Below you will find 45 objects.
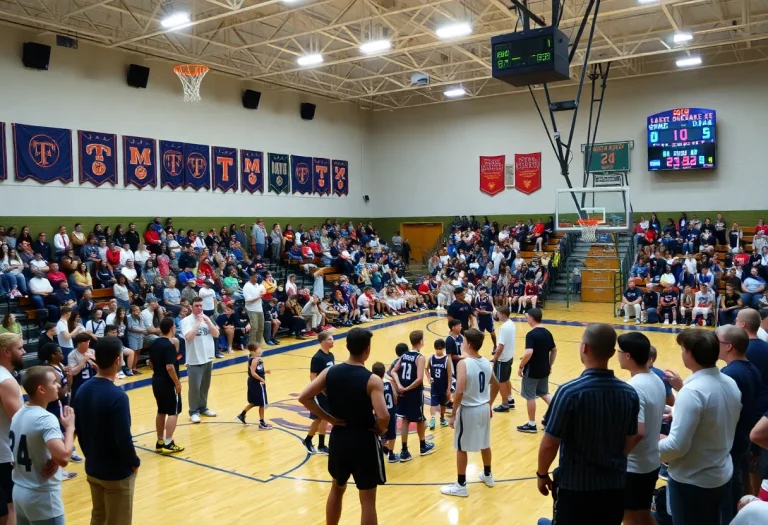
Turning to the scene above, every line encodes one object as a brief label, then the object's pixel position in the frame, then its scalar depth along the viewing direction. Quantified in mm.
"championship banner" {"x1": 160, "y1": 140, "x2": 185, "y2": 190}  20094
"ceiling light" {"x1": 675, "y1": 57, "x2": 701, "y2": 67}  20370
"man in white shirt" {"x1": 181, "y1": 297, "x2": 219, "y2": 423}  8586
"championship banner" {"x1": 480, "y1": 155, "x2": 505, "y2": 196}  26812
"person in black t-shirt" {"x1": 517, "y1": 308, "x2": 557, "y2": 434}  7887
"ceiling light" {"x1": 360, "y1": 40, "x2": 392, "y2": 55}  16891
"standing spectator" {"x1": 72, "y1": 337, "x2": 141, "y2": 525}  3957
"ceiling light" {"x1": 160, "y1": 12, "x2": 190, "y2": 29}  14352
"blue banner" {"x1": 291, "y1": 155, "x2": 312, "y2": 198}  25033
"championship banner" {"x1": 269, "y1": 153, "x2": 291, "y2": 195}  24047
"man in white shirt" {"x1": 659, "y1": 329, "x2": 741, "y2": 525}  3568
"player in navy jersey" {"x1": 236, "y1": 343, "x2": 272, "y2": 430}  8430
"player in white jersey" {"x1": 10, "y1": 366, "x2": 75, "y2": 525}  3680
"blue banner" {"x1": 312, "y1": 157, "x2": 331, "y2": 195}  26031
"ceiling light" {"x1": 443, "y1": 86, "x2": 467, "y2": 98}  23891
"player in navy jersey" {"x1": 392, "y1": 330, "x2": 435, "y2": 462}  7324
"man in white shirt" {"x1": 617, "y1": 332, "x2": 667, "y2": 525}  3833
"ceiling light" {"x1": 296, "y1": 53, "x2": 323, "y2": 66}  18538
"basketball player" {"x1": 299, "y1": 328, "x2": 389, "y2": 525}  4254
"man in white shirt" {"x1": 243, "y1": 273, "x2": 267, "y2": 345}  14916
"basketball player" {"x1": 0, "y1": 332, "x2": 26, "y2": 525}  3973
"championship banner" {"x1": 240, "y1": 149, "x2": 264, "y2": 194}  22891
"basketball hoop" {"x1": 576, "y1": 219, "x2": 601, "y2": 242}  16281
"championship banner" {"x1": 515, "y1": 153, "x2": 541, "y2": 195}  25938
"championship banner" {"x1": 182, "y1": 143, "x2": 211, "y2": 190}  20844
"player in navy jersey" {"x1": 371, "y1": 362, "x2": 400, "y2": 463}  6785
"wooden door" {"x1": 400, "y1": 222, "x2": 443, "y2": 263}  28673
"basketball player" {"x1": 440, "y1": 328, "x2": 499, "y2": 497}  6121
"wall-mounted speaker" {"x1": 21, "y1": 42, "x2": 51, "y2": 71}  16328
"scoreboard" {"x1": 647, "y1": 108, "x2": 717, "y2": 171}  21969
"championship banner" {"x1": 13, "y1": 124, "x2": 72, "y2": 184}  16344
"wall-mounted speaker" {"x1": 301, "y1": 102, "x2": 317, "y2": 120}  25438
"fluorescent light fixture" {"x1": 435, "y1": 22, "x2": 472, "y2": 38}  15591
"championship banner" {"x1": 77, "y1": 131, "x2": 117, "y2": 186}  17828
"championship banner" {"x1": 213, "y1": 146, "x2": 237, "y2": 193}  21875
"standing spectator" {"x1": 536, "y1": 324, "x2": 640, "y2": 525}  3250
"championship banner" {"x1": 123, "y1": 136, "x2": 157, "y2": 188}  19000
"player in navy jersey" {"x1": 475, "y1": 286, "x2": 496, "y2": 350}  12570
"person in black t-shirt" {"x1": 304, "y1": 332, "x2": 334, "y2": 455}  7367
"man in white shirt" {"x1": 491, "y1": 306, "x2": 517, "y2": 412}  8469
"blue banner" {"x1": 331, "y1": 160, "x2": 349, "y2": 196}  27281
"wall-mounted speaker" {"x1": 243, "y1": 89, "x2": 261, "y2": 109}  22844
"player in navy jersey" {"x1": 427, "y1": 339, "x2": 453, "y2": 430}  7746
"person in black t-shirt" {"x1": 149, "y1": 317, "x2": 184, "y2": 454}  7574
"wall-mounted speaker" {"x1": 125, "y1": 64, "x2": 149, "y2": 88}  18906
